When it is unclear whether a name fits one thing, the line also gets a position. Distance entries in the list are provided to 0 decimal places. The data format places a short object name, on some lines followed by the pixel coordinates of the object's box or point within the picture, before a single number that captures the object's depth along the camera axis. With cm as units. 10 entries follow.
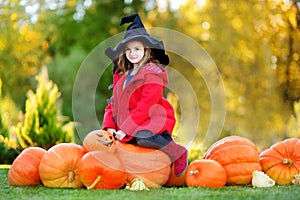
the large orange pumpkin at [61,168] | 576
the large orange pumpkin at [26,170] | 602
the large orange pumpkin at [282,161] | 612
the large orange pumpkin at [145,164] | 581
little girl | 599
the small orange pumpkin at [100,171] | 558
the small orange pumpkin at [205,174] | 584
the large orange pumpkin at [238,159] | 609
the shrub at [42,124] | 1040
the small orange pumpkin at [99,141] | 574
